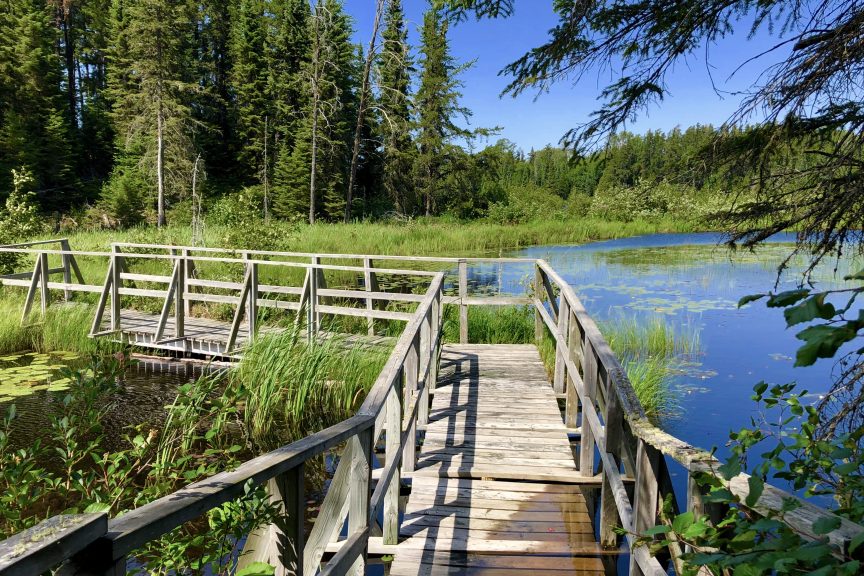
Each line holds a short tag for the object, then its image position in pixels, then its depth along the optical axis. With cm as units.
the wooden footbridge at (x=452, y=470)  119
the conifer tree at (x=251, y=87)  3778
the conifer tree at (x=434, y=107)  3456
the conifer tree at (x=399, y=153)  3416
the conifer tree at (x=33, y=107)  3020
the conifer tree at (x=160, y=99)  2361
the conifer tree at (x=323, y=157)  3050
